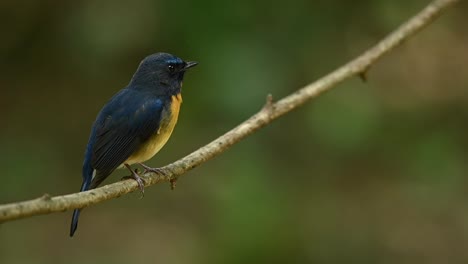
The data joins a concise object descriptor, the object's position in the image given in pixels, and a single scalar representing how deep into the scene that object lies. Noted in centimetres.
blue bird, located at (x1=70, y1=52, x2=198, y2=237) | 818
